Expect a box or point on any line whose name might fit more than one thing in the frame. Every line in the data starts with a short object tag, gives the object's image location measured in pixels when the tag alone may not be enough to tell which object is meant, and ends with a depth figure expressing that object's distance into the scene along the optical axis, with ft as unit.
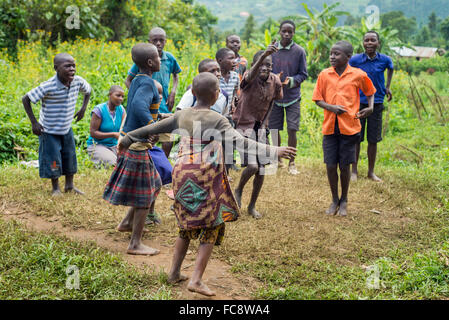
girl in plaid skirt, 12.73
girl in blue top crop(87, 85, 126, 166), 19.77
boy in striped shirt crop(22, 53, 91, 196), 17.07
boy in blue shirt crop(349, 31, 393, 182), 20.67
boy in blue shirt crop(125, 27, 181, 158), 18.65
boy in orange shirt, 16.55
